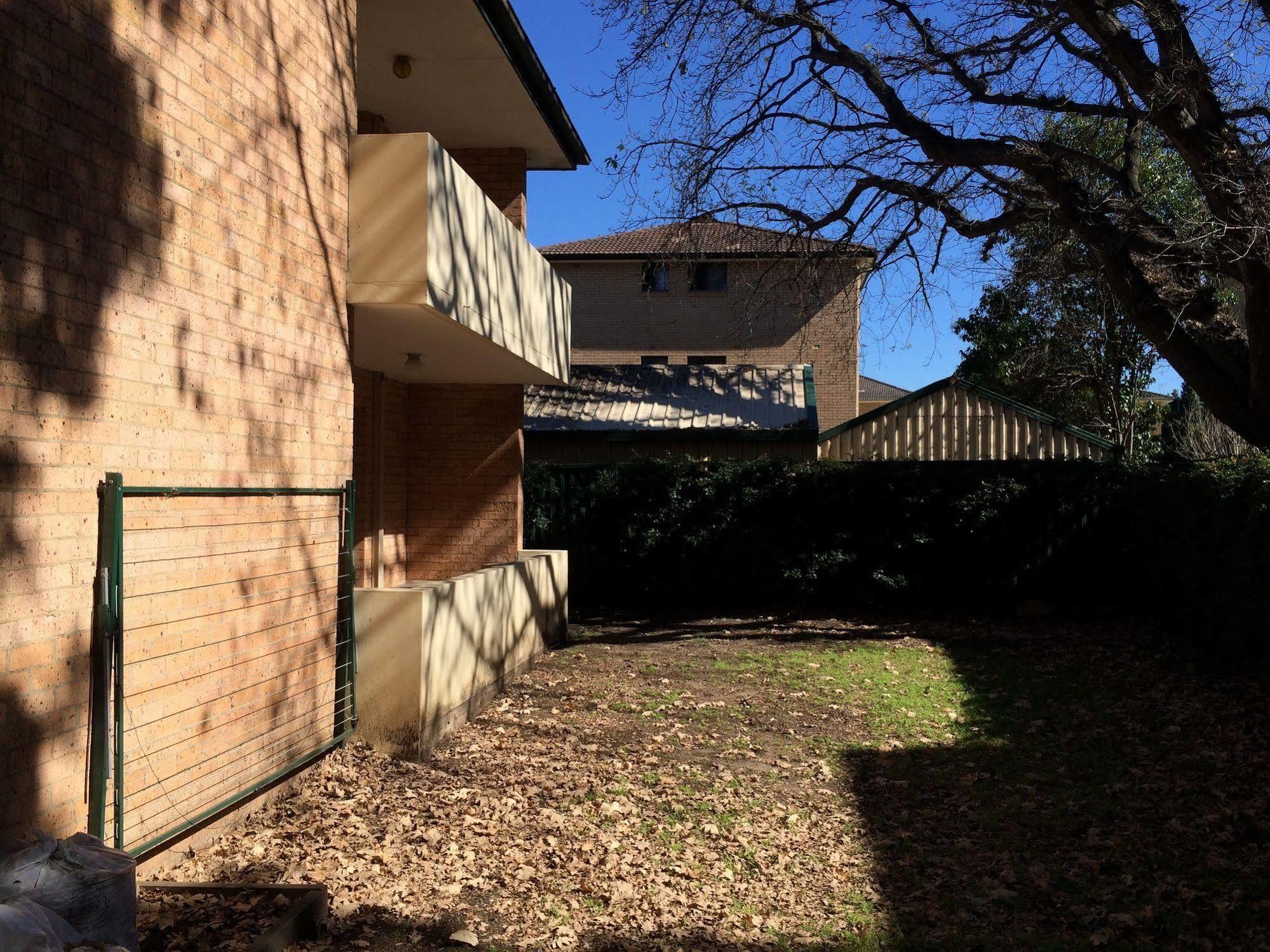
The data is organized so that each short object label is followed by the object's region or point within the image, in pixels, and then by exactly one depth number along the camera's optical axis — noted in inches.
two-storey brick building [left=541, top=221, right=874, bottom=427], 1219.2
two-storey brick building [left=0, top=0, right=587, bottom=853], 152.6
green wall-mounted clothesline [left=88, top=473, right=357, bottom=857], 167.9
